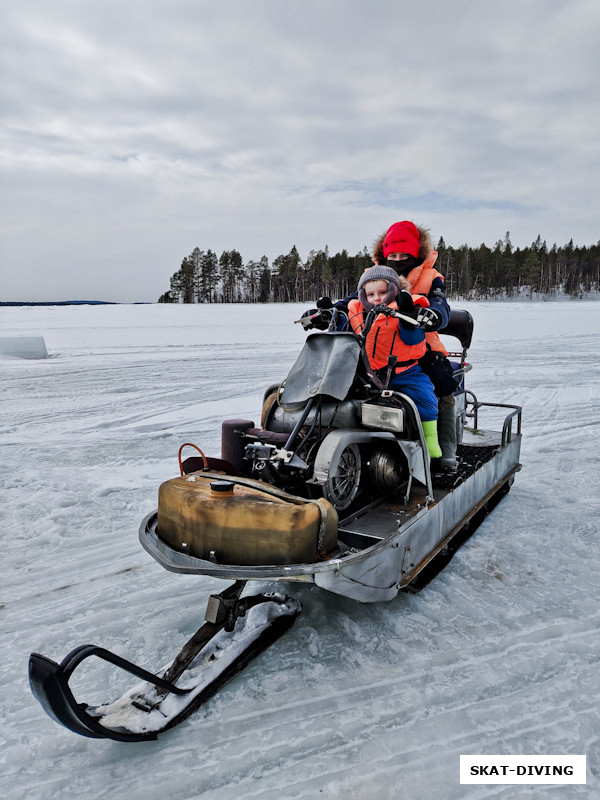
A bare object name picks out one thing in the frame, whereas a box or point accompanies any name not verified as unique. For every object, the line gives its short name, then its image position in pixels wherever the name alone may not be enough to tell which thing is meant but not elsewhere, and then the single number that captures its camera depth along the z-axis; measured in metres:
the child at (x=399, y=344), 3.51
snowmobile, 2.30
